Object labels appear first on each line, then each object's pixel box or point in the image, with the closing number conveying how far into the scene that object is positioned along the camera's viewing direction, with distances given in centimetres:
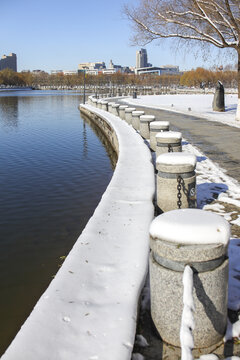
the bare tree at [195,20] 1650
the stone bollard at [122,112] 2050
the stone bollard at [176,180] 507
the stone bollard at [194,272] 261
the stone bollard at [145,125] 1310
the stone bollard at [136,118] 1588
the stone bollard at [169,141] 725
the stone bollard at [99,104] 3059
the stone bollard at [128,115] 1798
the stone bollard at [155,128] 977
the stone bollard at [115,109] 2345
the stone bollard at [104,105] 2798
